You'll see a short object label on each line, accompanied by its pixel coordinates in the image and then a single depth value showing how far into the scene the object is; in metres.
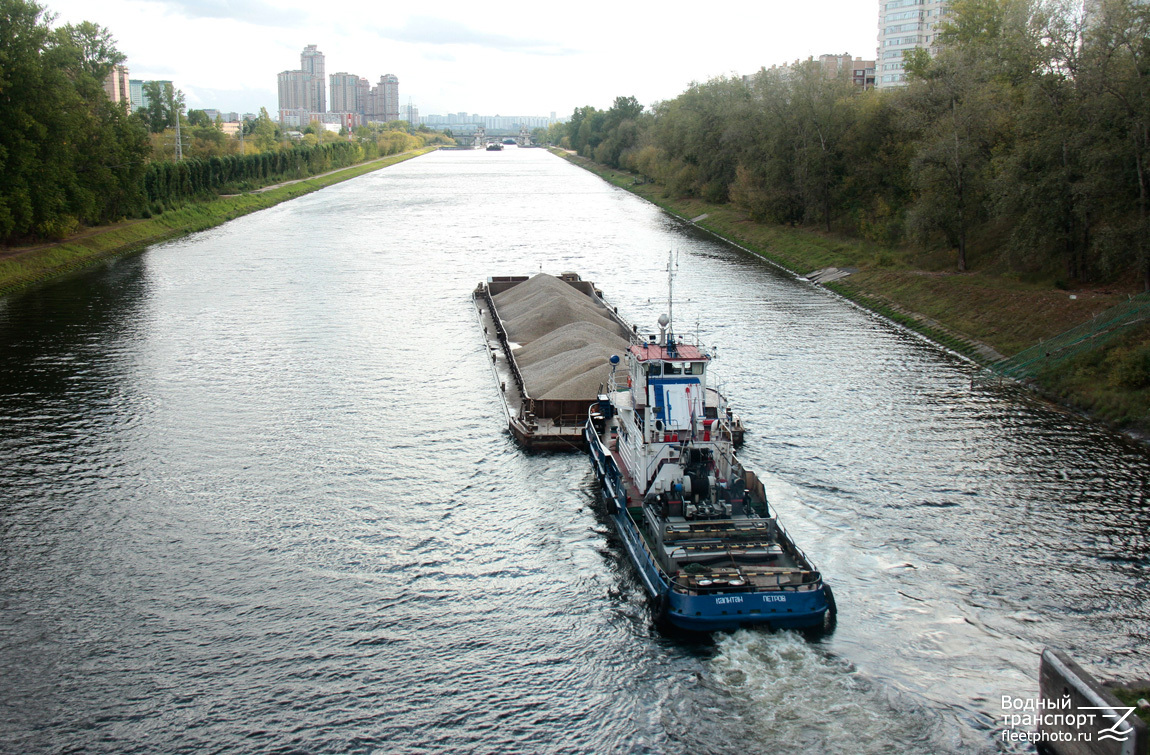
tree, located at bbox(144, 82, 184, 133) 178.38
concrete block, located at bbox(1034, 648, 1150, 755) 14.54
